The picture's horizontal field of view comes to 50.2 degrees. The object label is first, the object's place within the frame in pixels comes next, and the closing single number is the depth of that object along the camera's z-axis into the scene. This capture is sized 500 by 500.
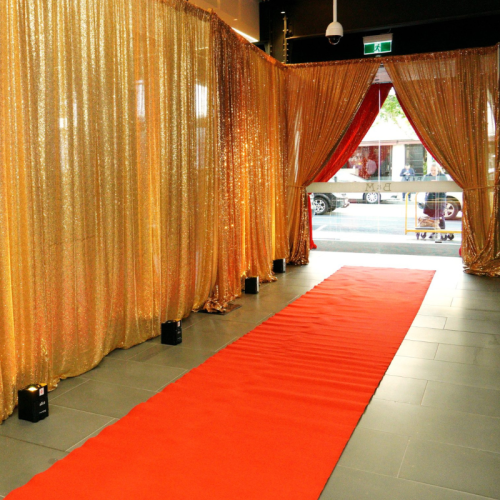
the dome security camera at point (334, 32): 4.95
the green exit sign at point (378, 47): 6.67
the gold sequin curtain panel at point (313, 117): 6.89
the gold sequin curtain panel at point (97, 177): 2.74
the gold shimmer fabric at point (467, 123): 6.33
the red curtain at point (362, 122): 7.51
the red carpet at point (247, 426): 2.08
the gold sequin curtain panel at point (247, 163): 4.99
